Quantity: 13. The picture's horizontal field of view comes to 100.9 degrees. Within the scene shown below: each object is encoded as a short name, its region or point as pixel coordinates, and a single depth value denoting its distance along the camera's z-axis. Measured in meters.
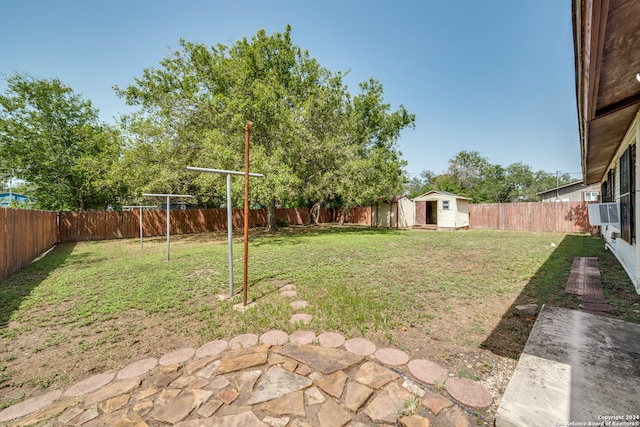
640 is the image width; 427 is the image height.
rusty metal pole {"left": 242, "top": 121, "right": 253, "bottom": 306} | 3.36
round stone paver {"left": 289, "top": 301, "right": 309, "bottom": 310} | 3.38
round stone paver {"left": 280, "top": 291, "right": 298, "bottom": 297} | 3.85
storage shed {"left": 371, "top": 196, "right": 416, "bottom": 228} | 17.48
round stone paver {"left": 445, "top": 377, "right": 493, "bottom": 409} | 1.69
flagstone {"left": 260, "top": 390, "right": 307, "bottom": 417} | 1.63
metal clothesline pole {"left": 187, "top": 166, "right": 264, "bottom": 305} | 3.58
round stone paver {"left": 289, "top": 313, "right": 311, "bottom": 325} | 2.96
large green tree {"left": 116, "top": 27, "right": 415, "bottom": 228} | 9.58
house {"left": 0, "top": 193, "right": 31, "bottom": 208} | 23.37
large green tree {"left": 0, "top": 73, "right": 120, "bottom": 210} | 12.48
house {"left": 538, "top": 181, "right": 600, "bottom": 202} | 19.25
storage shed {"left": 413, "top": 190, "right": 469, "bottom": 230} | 14.91
